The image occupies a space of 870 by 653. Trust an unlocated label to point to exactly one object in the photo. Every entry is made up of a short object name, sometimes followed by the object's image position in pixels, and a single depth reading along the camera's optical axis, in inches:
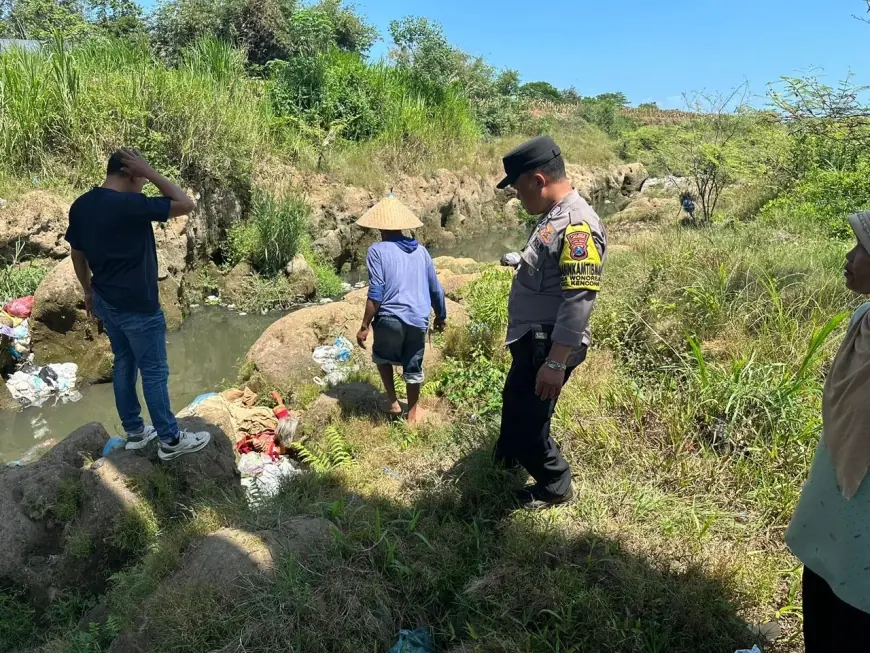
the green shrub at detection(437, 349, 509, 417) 179.5
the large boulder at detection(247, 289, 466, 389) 227.6
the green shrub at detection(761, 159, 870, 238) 263.1
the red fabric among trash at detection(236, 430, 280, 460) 188.1
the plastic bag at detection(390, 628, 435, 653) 93.2
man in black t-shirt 124.3
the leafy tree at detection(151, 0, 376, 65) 708.7
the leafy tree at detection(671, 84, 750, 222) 399.9
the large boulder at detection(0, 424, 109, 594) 131.1
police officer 98.7
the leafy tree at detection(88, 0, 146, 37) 759.7
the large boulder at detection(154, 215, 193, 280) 338.3
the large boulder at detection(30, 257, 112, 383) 257.1
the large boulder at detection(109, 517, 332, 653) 97.9
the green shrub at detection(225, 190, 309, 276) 397.4
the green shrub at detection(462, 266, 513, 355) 217.5
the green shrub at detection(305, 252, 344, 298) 414.6
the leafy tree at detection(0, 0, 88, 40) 750.3
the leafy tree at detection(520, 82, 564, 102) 1640.6
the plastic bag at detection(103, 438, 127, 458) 148.6
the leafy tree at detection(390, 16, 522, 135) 757.3
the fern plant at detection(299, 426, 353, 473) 159.9
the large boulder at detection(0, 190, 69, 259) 286.8
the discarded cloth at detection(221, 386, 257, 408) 219.0
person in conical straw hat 168.9
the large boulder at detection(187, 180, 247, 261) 385.4
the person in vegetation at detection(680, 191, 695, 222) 454.3
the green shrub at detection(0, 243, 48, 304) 275.1
